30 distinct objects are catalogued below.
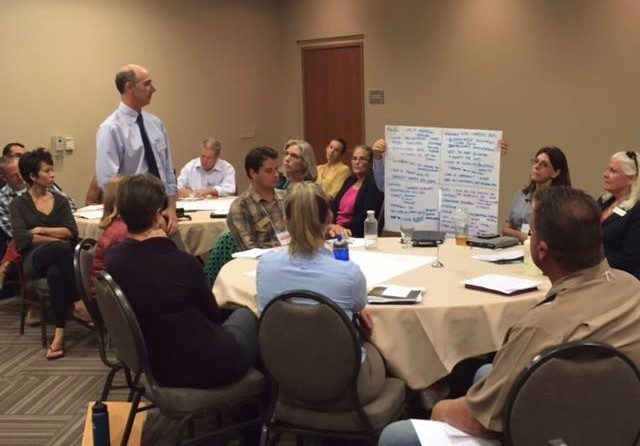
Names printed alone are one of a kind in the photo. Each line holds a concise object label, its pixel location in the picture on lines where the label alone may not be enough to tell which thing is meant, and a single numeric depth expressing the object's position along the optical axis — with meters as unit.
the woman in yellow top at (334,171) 5.84
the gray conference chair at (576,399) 1.61
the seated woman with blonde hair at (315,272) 2.33
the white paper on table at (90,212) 5.00
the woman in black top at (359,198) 5.02
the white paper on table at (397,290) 2.67
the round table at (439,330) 2.55
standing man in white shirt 4.18
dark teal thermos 2.73
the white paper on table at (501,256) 3.25
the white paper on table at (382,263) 3.01
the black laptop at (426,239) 3.64
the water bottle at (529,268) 2.98
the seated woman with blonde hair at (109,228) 3.37
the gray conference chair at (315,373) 2.17
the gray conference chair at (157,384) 2.38
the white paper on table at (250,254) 3.50
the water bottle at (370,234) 3.66
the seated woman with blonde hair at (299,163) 4.97
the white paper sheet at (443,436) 1.81
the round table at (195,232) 4.75
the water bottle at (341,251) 3.12
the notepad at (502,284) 2.69
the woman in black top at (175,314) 2.40
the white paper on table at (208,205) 5.28
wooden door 8.07
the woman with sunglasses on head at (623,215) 3.39
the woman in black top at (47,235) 4.48
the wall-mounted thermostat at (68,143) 6.70
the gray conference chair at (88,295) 3.01
